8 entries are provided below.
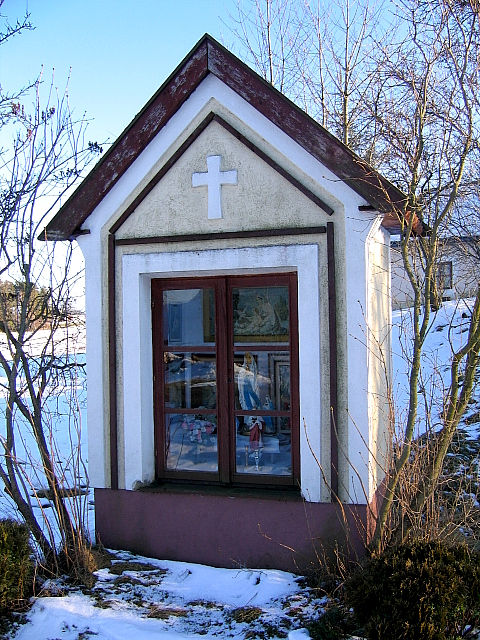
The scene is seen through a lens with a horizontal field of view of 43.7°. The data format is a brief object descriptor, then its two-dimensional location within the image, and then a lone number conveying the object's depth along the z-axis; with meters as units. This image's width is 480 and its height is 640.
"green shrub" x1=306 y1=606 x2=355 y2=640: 3.79
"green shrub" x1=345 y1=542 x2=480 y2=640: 3.47
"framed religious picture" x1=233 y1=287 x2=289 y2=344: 5.24
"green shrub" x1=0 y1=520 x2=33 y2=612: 4.24
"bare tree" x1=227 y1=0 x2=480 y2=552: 4.30
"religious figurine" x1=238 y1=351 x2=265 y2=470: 5.31
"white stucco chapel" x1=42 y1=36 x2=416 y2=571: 4.84
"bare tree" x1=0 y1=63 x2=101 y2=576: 5.03
